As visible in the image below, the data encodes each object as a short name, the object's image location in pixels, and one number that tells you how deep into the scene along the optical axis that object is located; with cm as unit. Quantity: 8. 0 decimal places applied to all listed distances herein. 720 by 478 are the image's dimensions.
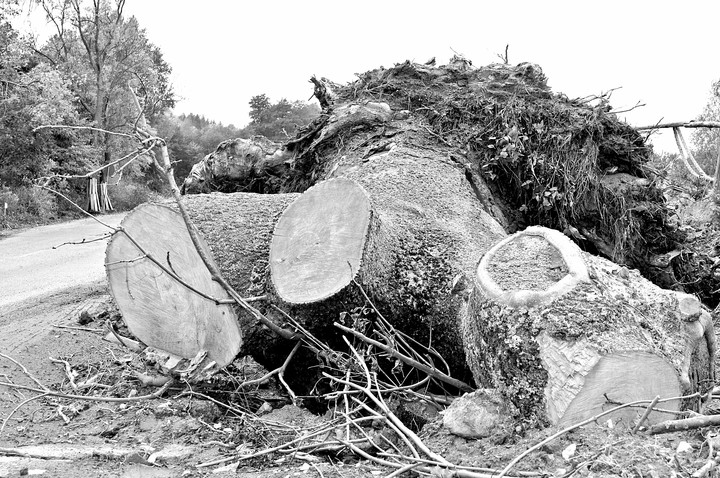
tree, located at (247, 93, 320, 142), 4222
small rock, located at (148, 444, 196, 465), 283
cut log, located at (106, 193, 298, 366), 372
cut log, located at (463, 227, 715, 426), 243
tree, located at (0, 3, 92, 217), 1886
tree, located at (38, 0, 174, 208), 2772
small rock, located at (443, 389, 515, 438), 257
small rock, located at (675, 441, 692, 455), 206
